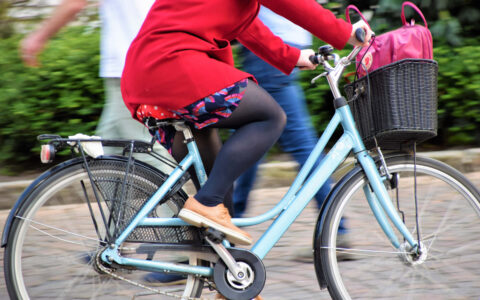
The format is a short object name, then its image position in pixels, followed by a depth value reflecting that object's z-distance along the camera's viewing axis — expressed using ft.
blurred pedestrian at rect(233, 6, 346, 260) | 22.40
